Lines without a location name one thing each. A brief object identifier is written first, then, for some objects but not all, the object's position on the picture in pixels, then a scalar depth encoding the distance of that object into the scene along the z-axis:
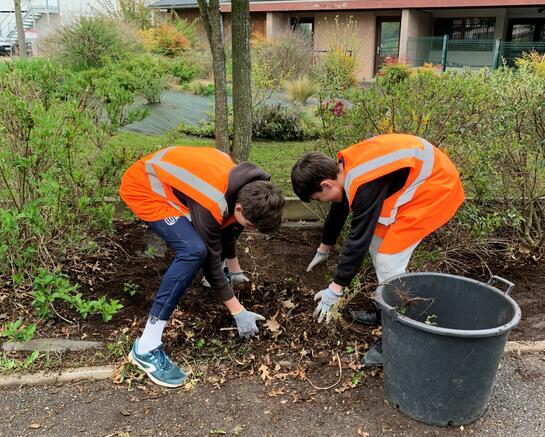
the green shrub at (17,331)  3.07
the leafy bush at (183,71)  16.29
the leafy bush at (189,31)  23.02
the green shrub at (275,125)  9.55
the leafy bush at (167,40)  20.88
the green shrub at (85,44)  14.84
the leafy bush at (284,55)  14.63
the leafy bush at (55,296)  3.04
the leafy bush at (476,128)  4.00
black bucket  2.41
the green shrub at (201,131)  9.36
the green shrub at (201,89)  14.38
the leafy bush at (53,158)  3.28
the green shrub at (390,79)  4.26
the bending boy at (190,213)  2.77
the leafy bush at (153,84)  10.46
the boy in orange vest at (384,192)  2.81
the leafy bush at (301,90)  12.40
